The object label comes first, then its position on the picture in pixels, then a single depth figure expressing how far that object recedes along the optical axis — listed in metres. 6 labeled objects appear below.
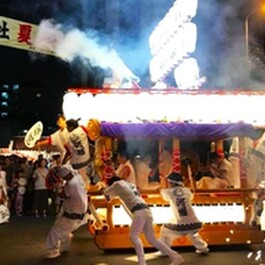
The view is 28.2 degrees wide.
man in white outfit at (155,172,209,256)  8.79
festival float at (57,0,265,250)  9.52
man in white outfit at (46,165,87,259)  9.04
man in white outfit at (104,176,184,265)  7.79
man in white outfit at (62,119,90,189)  10.12
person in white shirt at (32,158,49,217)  15.29
